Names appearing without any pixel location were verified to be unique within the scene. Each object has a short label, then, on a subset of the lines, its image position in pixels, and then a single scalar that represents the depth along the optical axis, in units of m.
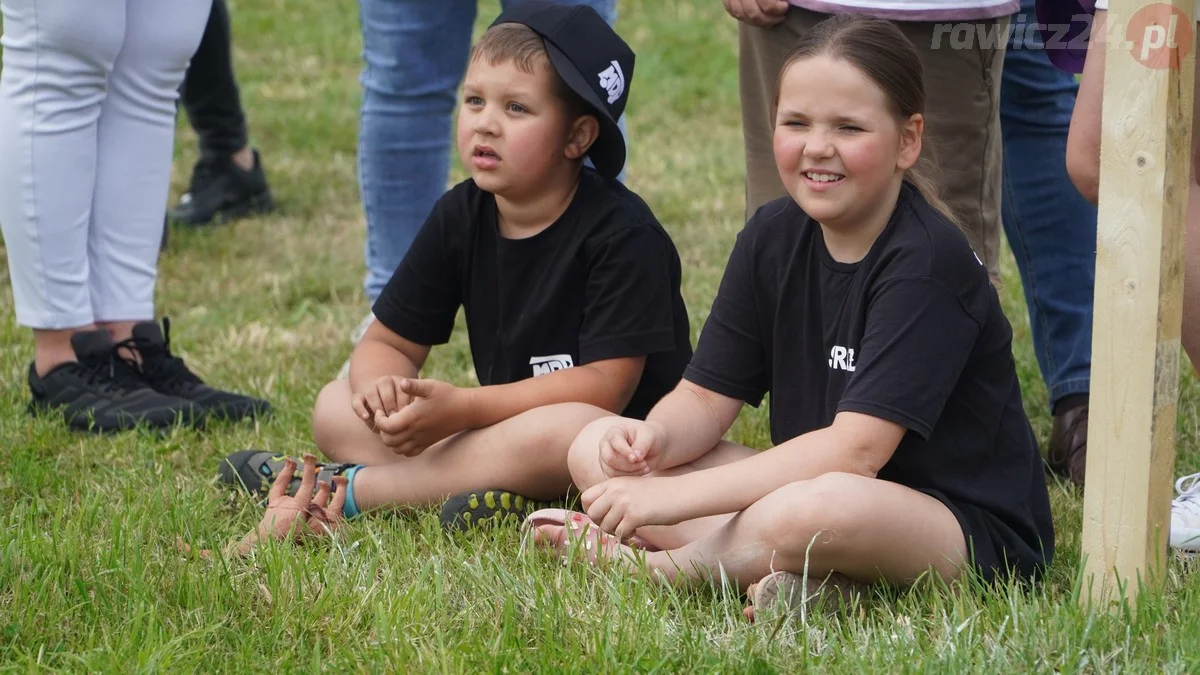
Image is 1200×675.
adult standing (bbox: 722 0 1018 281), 5.79
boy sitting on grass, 5.91
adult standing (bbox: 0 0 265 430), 6.87
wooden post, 4.07
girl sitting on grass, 4.70
